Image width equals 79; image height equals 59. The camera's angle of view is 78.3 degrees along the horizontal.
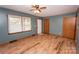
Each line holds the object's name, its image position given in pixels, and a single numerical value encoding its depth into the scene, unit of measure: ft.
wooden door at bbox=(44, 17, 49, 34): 18.46
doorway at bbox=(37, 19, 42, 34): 18.56
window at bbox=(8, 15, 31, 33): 10.18
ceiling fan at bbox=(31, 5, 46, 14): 7.44
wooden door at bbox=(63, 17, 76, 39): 11.89
